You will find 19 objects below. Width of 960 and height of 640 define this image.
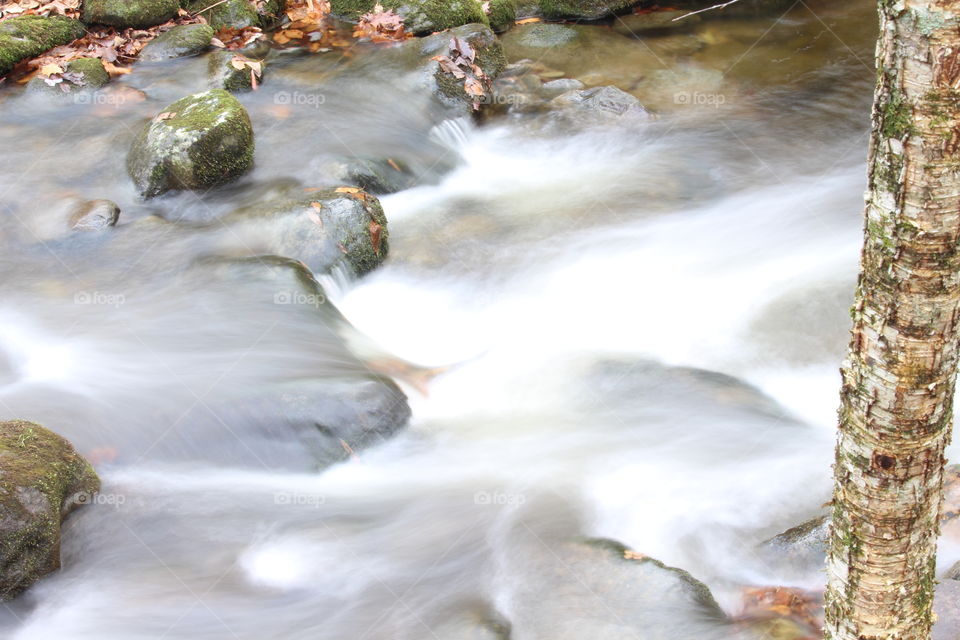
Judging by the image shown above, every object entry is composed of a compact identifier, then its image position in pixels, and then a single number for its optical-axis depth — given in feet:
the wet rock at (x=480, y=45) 32.22
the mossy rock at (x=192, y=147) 25.11
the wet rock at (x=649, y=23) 35.88
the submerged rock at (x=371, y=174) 26.55
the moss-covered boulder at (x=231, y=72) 30.89
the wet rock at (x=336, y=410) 17.42
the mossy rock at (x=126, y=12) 34.04
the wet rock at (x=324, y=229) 22.76
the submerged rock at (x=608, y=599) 13.00
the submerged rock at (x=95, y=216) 24.32
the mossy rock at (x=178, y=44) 33.32
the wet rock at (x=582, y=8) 36.70
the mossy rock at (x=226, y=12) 35.29
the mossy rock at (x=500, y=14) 36.24
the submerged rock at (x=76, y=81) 30.35
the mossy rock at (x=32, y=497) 14.18
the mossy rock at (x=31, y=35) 31.53
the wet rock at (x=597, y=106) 30.66
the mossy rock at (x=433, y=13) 34.24
